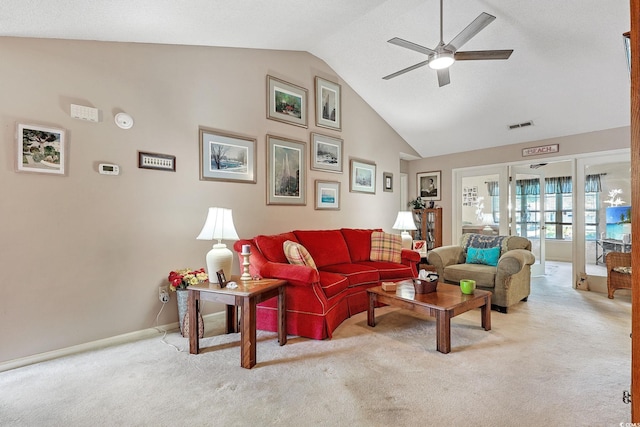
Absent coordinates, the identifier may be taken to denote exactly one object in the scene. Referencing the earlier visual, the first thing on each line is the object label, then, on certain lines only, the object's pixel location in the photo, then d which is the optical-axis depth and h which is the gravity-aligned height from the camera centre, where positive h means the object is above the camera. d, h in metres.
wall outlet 3.07 -0.78
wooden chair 4.10 -0.75
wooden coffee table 2.57 -0.78
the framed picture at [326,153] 4.57 +0.86
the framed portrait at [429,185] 6.35 +0.54
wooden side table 2.36 -0.69
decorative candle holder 2.76 -0.44
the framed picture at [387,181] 5.74 +0.55
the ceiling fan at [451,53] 2.75 +1.41
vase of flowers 2.96 -0.69
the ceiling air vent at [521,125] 4.74 +1.30
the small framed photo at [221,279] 2.62 -0.54
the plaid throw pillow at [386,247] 4.28 -0.47
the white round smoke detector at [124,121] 2.85 +0.81
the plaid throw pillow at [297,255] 3.19 -0.42
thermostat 2.76 +0.37
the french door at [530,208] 5.57 +0.07
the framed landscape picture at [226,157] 3.42 +0.61
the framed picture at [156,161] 2.99 +0.48
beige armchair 3.61 -0.69
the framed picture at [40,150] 2.41 +0.48
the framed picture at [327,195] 4.63 +0.25
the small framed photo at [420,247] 5.01 -0.54
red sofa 2.88 -0.66
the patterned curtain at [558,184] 7.49 +0.65
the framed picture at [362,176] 5.16 +0.58
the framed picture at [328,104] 4.62 +1.59
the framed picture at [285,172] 4.02 +0.52
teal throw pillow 4.14 -0.57
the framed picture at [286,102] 4.02 +1.42
